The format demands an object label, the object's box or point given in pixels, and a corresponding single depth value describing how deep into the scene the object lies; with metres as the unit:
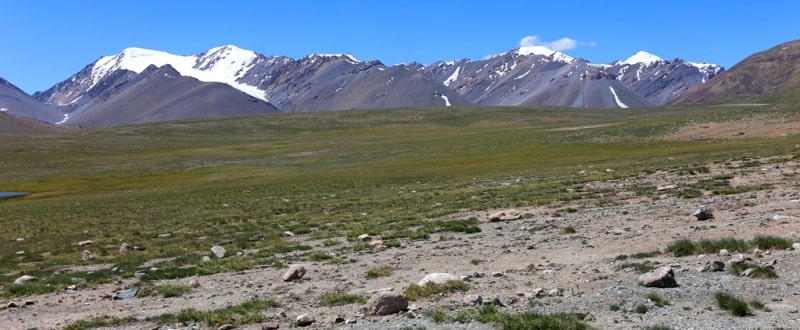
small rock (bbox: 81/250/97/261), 23.67
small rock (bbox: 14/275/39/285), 19.22
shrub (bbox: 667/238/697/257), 16.53
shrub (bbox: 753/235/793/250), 15.71
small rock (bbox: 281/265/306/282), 17.56
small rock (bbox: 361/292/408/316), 13.02
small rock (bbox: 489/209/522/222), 26.47
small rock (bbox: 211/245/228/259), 22.50
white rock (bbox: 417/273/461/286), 15.16
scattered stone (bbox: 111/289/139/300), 16.73
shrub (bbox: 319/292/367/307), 14.51
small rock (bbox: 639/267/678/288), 13.27
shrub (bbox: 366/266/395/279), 17.39
